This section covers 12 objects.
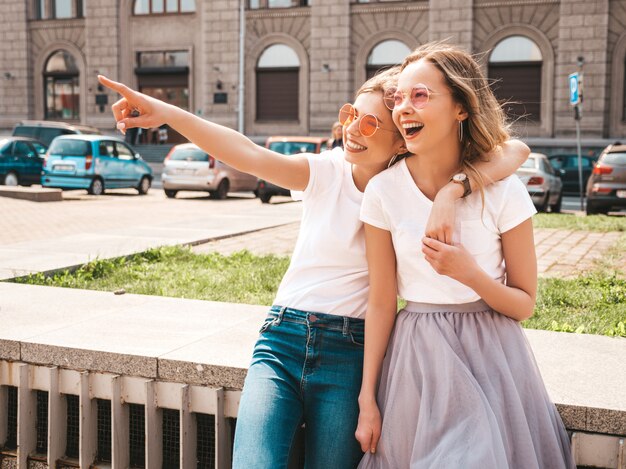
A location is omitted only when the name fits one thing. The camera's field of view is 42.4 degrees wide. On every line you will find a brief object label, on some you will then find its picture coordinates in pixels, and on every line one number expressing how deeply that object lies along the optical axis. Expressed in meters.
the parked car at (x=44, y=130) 27.41
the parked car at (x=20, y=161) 22.84
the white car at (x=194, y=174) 21.31
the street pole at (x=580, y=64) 31.20
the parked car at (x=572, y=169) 24.36
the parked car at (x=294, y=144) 21.70
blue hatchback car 21.50
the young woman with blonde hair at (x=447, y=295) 2.57
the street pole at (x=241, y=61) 35.12
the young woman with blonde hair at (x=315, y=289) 2.77
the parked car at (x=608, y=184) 16.31
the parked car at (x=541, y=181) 16.98
